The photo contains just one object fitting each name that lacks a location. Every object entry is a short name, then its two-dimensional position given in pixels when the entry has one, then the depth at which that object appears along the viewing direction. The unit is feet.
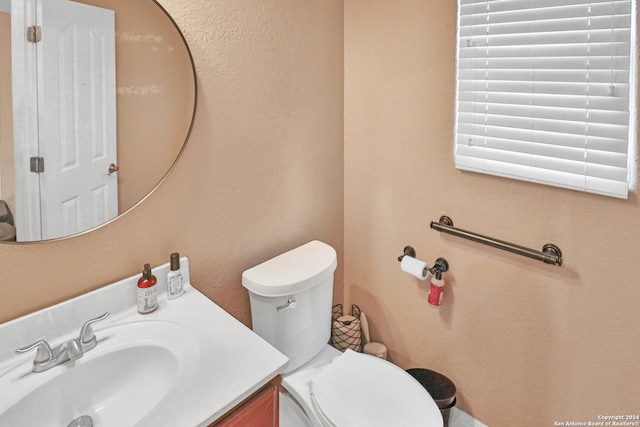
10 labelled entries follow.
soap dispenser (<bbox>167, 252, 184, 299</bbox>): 4.46
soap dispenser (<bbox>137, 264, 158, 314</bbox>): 4.16
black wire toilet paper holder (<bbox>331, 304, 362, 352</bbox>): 6.51
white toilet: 4.47
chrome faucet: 3.42
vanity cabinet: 3.22
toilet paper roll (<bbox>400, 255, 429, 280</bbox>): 5.62
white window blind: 4.01
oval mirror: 3.37
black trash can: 5.65
